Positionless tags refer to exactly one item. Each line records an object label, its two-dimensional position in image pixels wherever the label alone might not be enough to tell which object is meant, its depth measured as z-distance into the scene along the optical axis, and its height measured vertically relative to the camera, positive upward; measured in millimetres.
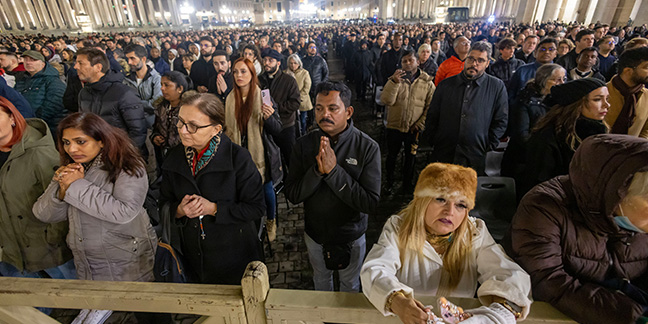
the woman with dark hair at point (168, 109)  3967 -1020
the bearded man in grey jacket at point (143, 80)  5457 -882
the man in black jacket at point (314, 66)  8602 -1112
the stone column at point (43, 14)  47125 +2368
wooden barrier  1390 -1204
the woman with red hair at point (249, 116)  3594 -1001
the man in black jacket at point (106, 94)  3725 -766
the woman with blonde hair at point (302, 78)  6660 -1092
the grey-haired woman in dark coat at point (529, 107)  3418 -1004
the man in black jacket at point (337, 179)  2357 -1141
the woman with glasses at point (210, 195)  2246 -1180
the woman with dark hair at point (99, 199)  2150 -1127
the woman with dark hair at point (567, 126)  2617 -875
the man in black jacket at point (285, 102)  4766 -1121
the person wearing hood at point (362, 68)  10633 -1456
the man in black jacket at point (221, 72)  4889 -700
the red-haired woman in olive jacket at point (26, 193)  2355 -1164
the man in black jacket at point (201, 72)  6688 -922
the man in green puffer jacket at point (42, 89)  4945 -884
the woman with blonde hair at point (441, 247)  1560 -1159
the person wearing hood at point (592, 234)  1271 -996
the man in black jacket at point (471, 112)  3631 -1040
